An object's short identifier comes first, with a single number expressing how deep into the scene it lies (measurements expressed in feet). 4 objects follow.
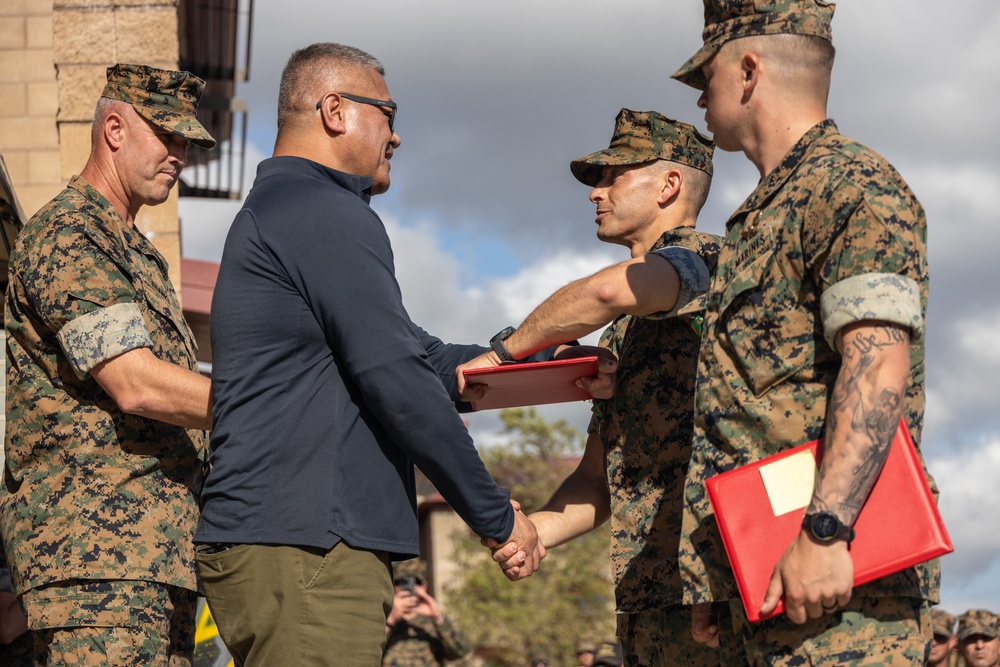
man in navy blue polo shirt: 10.20
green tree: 74.08
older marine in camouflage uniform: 11.80
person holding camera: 37.37
